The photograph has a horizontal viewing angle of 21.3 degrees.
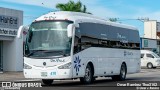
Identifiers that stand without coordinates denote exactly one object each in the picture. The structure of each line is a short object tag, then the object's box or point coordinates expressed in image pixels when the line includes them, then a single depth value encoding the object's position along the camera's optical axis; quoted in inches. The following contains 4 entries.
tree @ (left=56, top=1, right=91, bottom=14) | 2256.4
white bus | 770.2
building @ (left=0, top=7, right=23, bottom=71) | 1438.2
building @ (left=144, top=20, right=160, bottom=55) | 3253.0
